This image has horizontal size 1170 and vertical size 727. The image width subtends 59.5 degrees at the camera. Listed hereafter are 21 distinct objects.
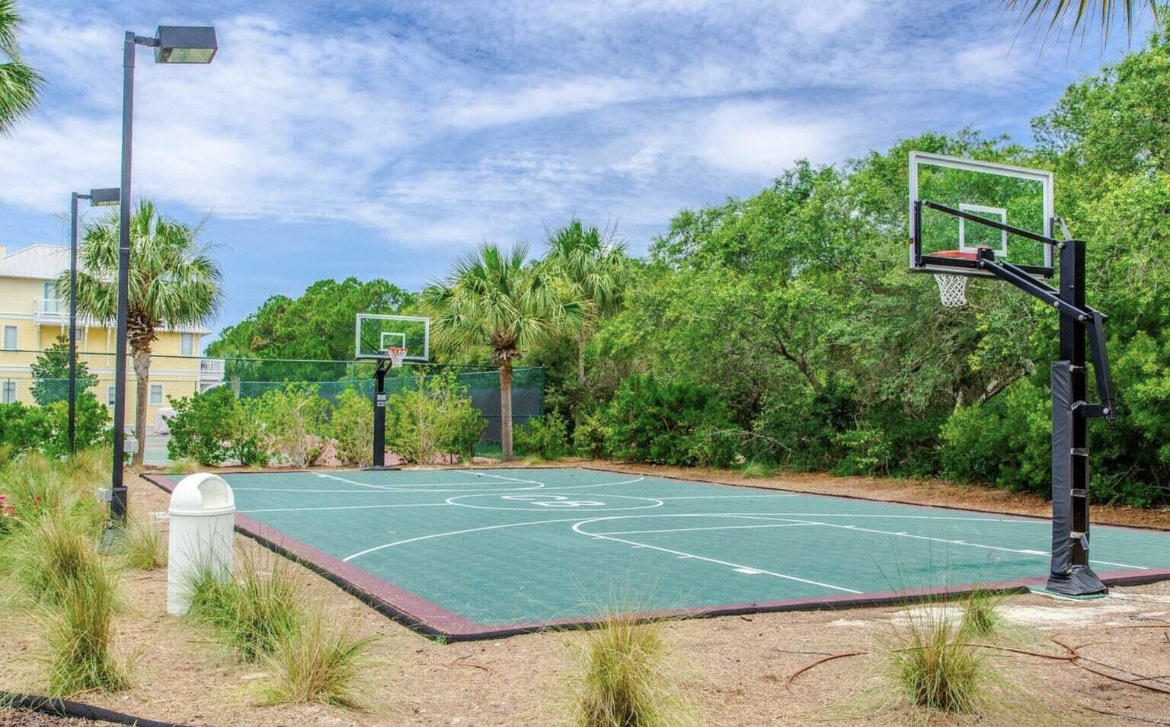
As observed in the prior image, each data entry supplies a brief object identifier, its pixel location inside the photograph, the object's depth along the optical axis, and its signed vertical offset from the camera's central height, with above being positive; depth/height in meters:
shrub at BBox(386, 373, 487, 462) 27.16 -0.94
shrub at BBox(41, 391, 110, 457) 21.69 -0.89
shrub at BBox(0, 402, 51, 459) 21.05 -0.91
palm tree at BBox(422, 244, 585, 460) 26.88 +2.08
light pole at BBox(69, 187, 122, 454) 19.19 +1.67
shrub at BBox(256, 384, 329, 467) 25.28 -0.88
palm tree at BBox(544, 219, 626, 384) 30.55 +3.97
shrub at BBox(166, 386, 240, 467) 24.14 -0.97
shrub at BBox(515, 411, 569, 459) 28.84 -1.44
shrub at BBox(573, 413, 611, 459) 28.39 -1.35
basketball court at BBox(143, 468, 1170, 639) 8.09 -1.74
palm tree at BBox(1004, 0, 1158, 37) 5.86 +2.23
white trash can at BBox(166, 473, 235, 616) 7.08 -1.08
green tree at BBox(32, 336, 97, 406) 25.62 -0.09
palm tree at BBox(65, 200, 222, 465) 22.28 +2.31
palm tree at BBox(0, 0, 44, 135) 14.36 +4.36
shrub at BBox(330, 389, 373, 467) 26.27 -1.09
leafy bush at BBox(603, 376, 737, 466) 24.42 -0.84
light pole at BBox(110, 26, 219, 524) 9.59 +2.62
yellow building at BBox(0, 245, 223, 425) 47.71 +2.91
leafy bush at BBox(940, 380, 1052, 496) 15.84 -0.78
